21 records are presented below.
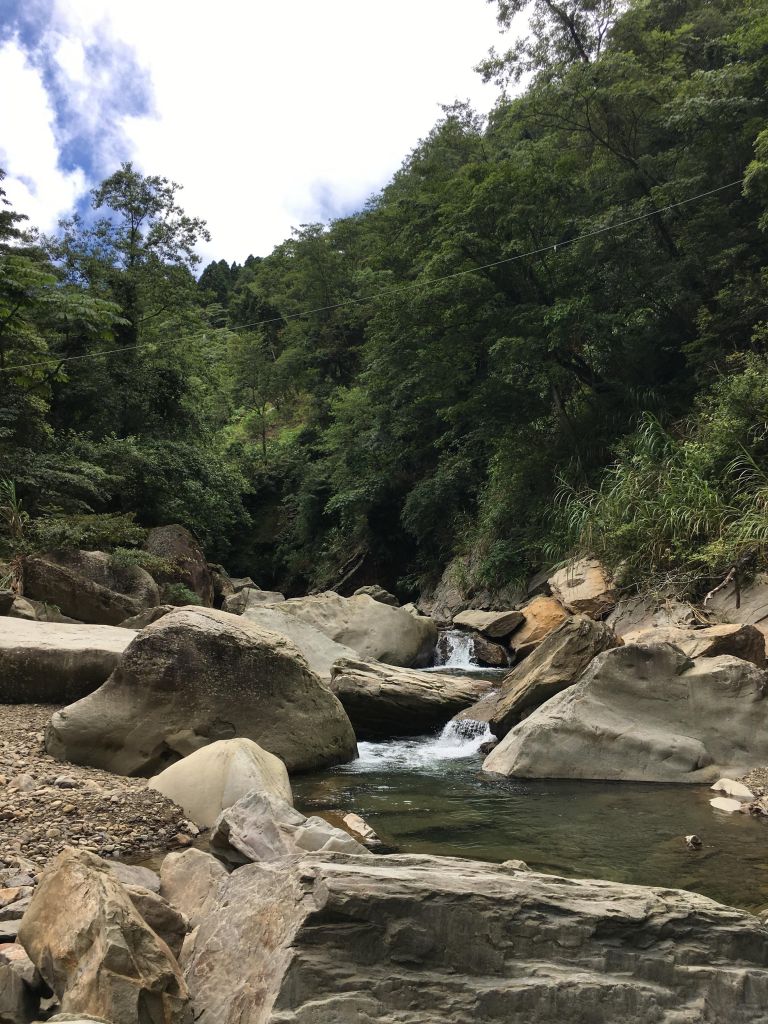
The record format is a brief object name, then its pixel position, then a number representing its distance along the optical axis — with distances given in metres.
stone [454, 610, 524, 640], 13.53
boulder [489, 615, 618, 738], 8.06
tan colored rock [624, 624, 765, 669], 7.87
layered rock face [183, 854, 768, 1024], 2.36
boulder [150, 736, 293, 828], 5.23
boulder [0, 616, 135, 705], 7.43
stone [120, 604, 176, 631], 10.77
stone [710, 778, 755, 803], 6.09
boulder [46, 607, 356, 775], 6.23
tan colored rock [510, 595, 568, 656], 12.62
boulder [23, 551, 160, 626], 11.87
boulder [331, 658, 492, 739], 8.68
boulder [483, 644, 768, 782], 6.81
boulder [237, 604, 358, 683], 10.77
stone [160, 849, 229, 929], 3.35
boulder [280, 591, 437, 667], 12.52
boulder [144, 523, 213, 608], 16.81
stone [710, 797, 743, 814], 5.88
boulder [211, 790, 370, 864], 3.77
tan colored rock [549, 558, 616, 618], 12.25
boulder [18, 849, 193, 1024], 2.35
